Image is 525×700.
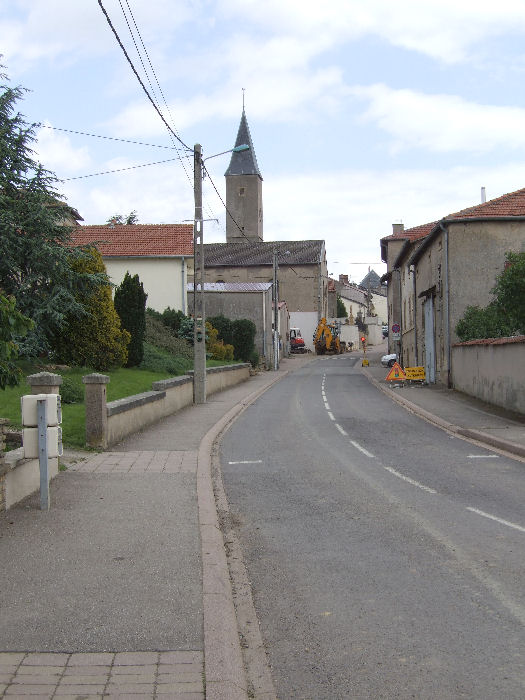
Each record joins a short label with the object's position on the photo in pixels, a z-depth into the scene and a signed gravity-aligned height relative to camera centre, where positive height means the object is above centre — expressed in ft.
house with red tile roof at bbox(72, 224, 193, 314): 141.28 +17.18
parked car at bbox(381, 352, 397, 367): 177.35 -2.71
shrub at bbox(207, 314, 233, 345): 147.43 +4.67
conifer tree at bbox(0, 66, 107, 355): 66.44 +10.05
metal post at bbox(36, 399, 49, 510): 26.09 -3.41
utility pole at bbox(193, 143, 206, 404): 78.28 +5.46
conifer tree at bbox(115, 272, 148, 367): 84.58 +4.57
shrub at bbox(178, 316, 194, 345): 123.65 +3.73
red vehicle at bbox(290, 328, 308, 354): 253.83 +1.80
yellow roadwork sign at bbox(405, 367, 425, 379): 108.37 -3.58
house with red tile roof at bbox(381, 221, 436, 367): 140.56 +13.87
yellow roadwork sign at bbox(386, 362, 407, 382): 110.39 -3.87
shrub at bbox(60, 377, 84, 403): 53.98 -2.68
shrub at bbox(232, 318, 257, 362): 147.32 +2.95
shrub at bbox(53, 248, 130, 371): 71.26 +2.35
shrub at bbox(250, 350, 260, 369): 154.20 -1.55
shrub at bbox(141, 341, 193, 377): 88.22 -1.06
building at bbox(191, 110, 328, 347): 277.64 +30.07
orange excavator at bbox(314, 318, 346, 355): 238.68 +3.30
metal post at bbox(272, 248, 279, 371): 158.20 +4.75
